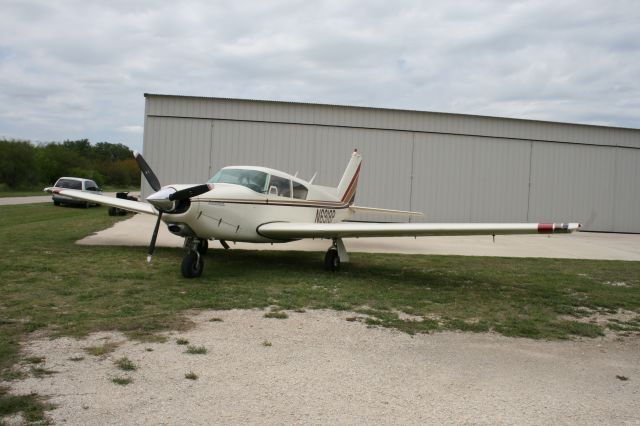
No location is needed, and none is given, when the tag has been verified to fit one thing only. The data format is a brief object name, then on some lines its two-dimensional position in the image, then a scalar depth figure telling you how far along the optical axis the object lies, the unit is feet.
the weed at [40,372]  13.66
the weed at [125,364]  14.51
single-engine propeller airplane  28.96
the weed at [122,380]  13.39
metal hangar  80.07
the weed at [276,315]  21.62
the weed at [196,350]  16.24
